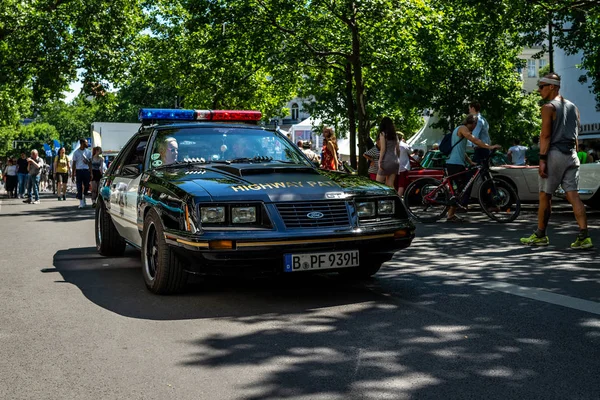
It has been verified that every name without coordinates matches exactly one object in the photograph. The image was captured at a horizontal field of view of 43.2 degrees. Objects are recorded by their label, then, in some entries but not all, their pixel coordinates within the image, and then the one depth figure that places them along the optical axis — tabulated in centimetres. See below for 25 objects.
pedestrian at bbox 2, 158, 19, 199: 3050
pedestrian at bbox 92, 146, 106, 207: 1995
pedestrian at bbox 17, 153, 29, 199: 2733
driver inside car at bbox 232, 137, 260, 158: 724
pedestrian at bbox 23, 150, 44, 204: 2434
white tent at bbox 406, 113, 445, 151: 3669
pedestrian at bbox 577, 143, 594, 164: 1769
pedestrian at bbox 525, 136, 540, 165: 2296
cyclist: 1221
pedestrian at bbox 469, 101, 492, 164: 1261
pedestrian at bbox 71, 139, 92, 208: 2028
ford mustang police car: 566
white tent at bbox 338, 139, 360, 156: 3297
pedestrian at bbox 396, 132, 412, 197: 1485
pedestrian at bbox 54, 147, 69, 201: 2475
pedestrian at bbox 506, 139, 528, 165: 2255
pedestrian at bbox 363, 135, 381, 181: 1450
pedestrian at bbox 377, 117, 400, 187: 1289
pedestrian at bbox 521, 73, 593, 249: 859
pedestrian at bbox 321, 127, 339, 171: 1650
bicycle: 1238
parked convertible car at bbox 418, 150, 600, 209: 1384
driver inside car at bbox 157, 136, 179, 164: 718
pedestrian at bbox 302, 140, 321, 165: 1798
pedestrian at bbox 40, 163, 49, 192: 4116
